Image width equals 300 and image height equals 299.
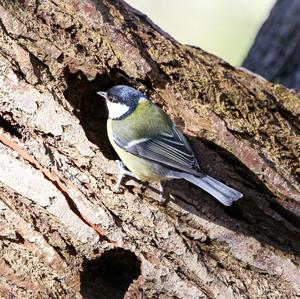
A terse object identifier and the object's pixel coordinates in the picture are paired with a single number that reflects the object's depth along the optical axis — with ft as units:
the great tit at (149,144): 14.65
